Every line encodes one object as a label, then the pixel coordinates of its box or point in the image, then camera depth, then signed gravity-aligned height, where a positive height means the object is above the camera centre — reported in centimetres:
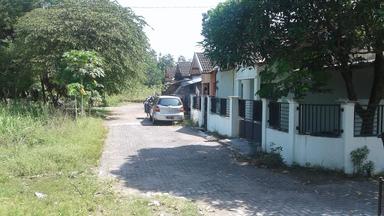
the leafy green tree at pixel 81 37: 2764 +341
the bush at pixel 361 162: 1080 -153
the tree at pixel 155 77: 8656 +313
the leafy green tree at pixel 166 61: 10630 +783
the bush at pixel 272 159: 1227 -171
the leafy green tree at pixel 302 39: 1094 +136
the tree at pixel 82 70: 2073 +105
